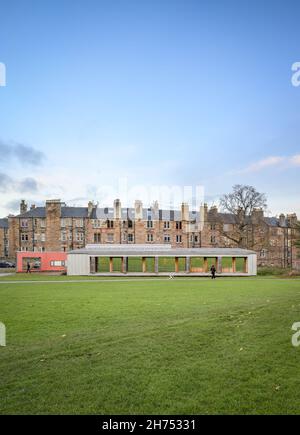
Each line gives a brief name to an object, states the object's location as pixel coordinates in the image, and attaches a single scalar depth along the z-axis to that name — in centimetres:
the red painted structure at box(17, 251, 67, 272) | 5153
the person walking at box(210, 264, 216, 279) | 4113
